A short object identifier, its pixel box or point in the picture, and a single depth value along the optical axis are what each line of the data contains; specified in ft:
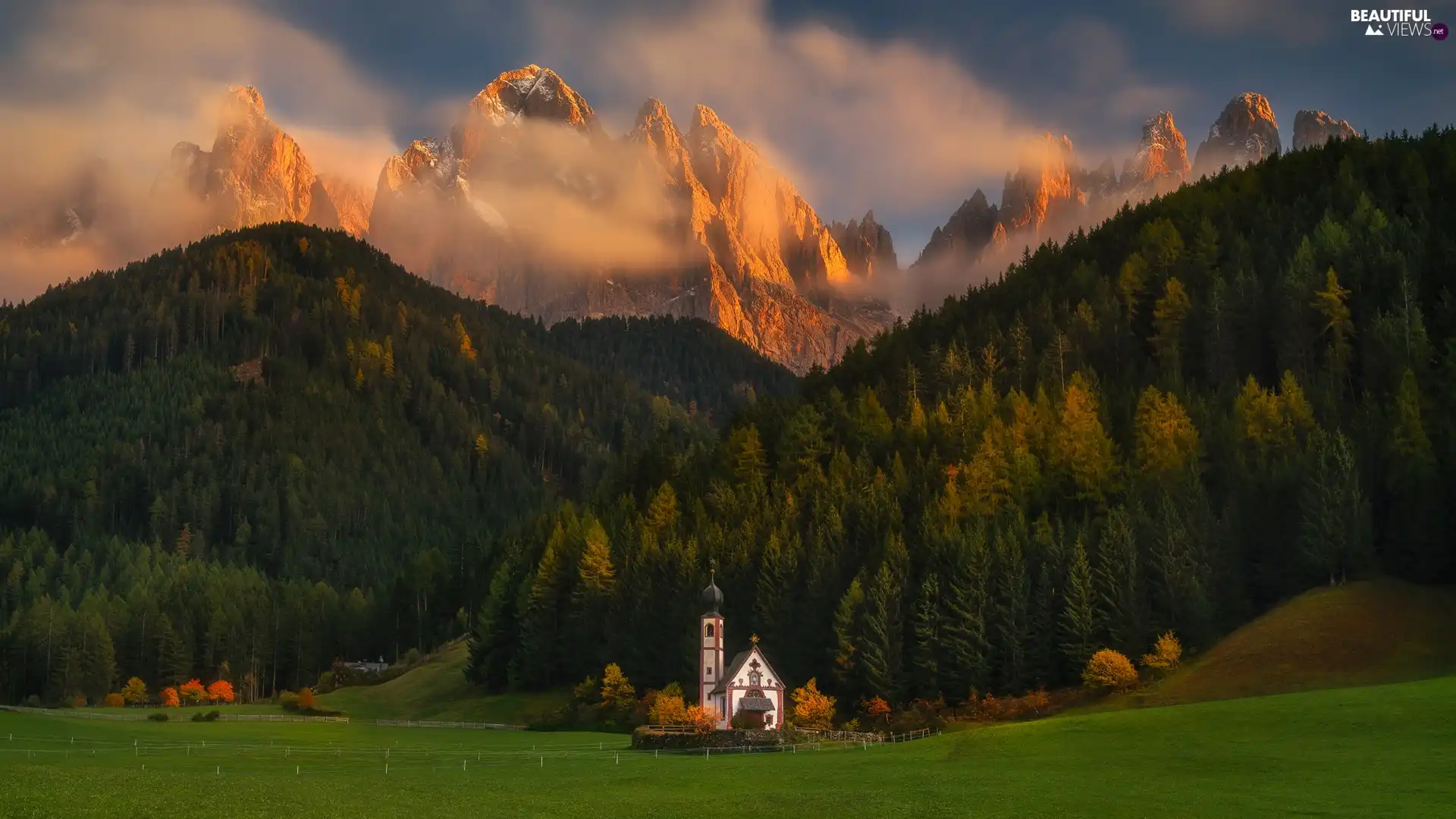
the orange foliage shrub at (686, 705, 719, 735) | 344.71
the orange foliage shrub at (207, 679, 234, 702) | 582.76
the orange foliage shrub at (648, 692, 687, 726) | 364.38
